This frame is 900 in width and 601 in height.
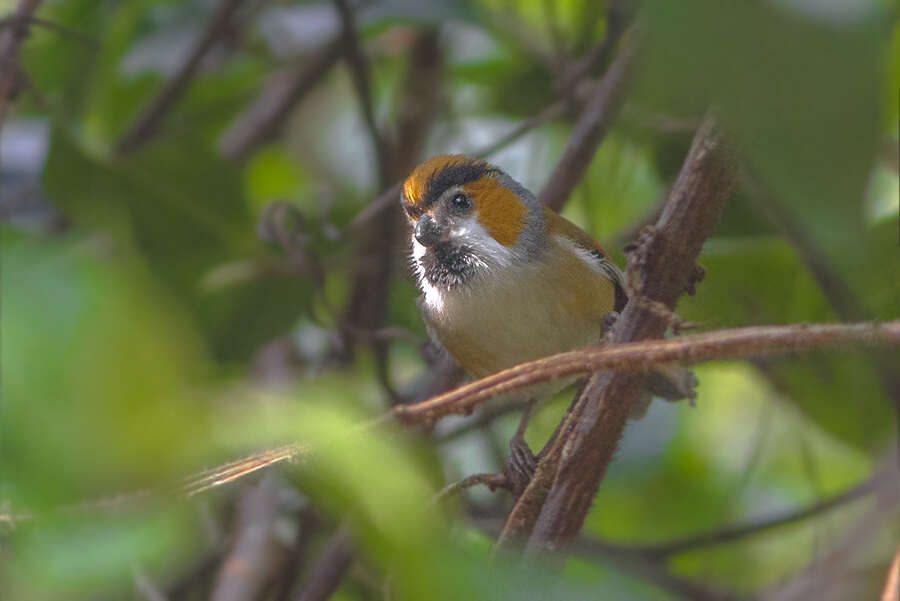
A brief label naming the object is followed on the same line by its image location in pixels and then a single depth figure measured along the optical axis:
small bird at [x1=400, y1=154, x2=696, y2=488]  4.10
